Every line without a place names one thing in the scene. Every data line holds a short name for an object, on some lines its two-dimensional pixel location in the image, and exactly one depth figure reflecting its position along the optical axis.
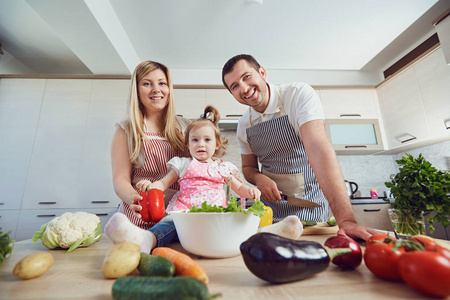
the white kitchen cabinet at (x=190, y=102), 2.84
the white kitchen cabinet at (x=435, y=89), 2.18
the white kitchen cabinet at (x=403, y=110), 2.44
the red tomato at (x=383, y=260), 0.36
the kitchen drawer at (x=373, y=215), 2.36
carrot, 0.36
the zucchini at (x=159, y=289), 0.27
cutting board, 0.77
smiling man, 1.18
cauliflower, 0.62
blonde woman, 1.14
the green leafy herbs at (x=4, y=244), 0.45
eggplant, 0.35
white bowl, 0.49
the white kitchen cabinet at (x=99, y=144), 2.45
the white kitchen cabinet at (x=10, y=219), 2.36
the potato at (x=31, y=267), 0.38
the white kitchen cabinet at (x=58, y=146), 2.46
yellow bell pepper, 0.88
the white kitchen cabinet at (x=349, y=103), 2.91
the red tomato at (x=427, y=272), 0.29
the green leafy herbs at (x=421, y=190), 0.61
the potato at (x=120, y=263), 0.39
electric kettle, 2.59
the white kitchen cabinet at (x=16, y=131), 2.46
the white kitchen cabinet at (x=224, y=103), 2.86
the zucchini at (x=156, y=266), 0.37
